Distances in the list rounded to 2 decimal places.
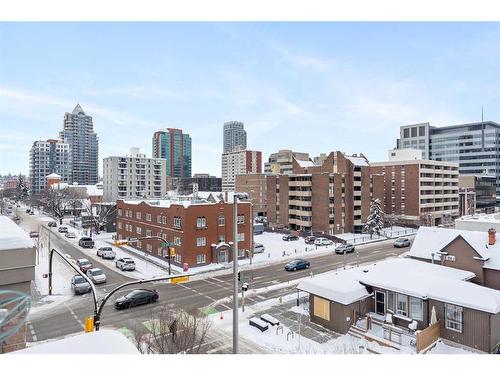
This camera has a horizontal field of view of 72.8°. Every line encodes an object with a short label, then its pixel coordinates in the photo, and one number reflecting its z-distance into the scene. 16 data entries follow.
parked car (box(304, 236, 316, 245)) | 48.12
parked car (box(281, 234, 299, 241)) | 50.41
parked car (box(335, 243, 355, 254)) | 40.69
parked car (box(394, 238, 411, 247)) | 44.63
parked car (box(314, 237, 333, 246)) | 46.05
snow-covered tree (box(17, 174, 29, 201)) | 122.44
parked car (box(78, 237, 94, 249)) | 42.72
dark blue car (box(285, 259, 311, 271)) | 32.06
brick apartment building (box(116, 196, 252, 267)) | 33.19
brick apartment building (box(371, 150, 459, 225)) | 65.94
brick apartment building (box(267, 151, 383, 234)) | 54.56
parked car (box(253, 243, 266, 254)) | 39.98
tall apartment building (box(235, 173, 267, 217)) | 86.56
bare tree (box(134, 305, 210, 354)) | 12.17
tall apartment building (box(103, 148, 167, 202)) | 91.62
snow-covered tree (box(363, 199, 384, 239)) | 53.06
